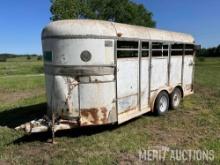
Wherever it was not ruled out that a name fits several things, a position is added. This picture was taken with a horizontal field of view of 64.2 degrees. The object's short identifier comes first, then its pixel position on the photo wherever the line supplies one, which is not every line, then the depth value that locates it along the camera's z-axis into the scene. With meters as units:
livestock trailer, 4.44
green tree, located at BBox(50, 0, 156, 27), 19.40
